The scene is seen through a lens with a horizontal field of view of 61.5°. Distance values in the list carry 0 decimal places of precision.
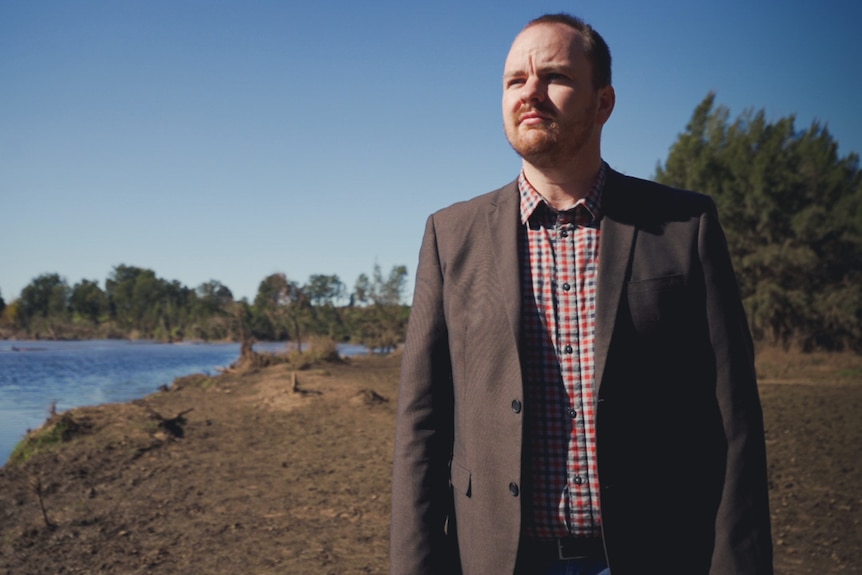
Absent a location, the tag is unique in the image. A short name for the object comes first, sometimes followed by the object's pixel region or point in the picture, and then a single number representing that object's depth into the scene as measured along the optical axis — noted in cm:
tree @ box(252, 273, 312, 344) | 2395
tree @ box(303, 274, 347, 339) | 2800
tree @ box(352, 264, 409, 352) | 2856
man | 162
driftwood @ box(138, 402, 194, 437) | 966
